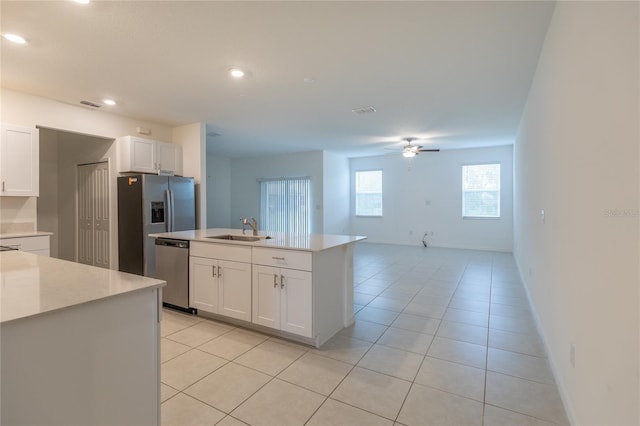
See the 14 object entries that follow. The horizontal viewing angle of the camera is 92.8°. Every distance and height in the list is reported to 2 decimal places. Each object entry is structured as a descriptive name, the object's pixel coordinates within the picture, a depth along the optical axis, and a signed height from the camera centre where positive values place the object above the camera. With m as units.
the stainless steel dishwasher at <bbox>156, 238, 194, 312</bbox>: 3.46 -0.67
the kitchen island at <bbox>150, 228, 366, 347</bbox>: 2.69 -0.69
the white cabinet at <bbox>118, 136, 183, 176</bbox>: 4.62 +0.90
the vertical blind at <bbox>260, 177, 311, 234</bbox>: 8.55 +0.20
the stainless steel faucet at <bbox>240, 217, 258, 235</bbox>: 3.59 -0.17
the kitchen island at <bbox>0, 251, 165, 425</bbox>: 1.02 -0.52
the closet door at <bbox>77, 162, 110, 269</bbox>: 4.88 -0.03
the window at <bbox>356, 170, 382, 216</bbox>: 9.17 +0.55
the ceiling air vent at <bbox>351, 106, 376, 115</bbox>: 4.45 +1.51
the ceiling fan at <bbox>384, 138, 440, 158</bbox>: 6.56 +1.31
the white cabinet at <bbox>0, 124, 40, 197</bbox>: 3.51 +0.61
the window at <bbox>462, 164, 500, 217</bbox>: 7.65 +0.51
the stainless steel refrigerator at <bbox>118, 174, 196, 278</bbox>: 4.40 -0.03
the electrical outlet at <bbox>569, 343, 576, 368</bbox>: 1.73 -0.84
